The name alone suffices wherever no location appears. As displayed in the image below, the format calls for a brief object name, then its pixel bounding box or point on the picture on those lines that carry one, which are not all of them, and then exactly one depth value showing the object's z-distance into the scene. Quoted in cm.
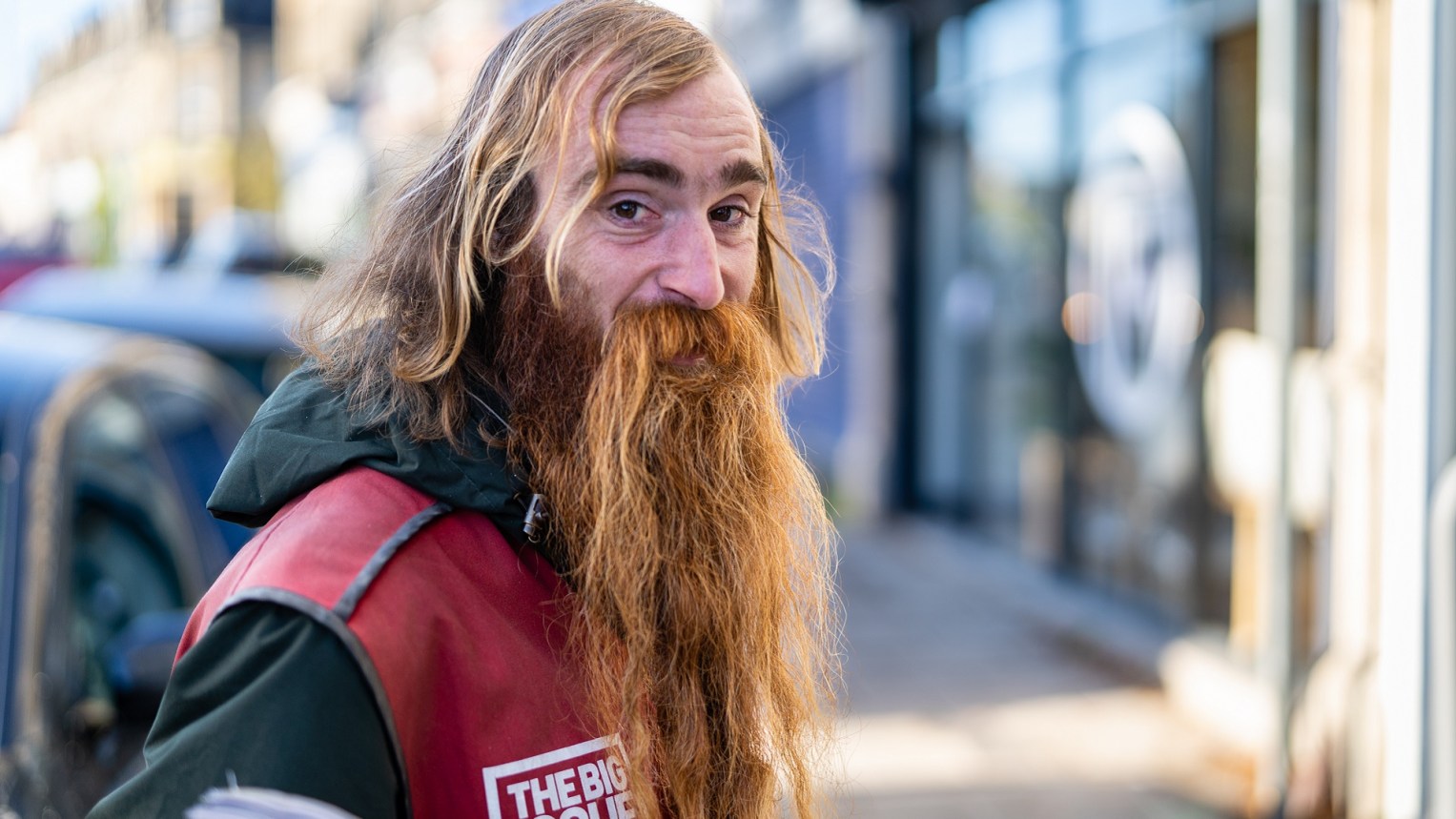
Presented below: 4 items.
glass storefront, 637
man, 128
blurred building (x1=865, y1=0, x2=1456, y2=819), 303
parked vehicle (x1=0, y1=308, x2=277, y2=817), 291
